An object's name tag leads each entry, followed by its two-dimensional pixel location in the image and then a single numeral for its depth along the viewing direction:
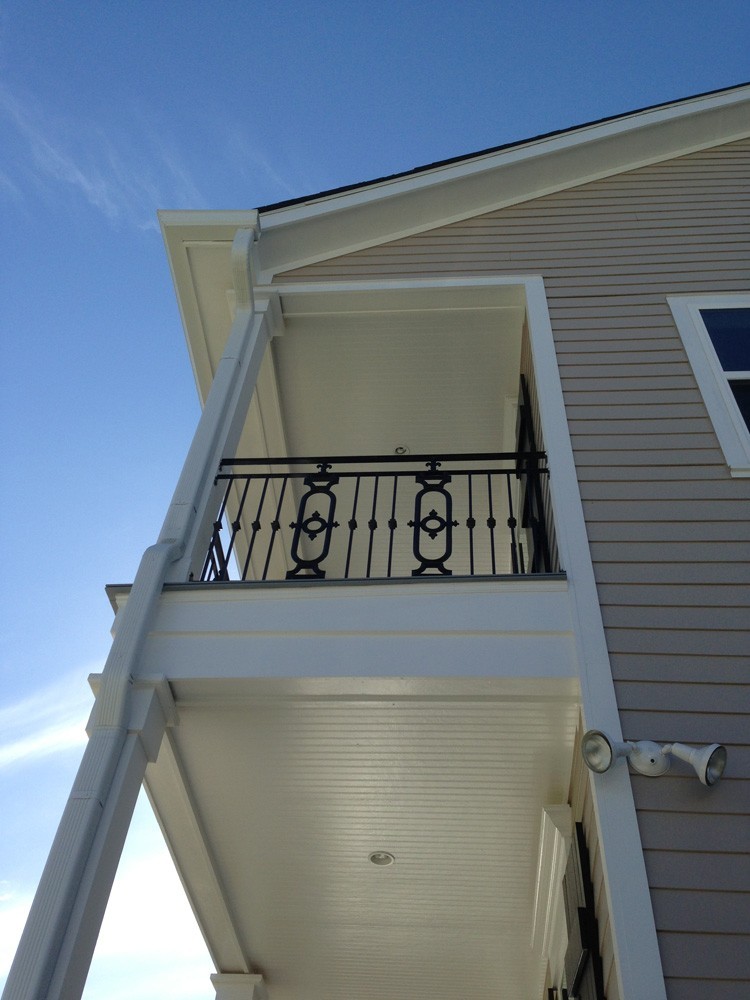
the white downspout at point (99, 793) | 2.61
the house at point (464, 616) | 3.13
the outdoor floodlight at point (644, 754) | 2.92
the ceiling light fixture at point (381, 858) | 4.79
